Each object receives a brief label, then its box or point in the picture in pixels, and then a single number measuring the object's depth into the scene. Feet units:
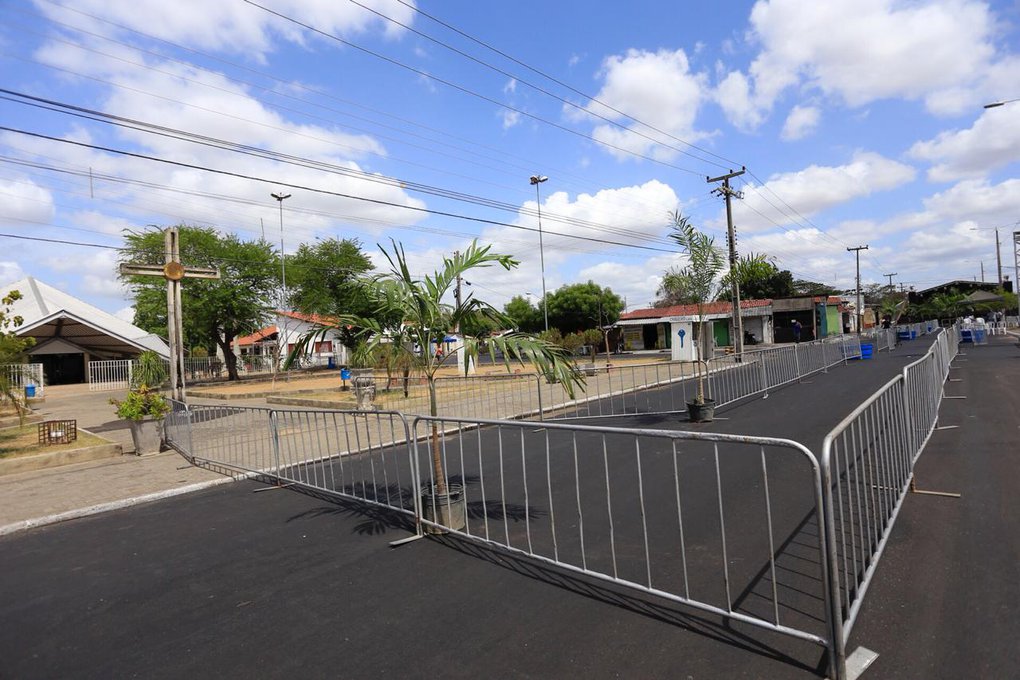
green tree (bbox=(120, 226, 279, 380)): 107.24
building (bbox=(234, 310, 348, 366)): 171.94
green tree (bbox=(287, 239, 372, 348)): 136.46
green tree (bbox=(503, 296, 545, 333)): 194.29
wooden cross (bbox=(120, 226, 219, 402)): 39.60
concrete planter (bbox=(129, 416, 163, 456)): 34.55
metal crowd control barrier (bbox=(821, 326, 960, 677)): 9.43
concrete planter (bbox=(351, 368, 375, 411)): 51.85
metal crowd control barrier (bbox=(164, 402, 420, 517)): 24.07
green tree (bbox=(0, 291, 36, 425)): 35.19
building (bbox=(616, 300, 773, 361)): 147.33
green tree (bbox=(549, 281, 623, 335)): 177.27
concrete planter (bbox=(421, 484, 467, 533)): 17.02
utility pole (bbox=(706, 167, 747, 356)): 84.84
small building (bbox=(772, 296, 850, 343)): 152.66
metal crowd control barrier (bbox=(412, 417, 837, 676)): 11.48
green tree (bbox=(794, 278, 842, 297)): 239.30
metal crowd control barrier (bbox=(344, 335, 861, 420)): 46.44
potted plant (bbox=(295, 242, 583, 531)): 16.89
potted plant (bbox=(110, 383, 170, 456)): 34.40
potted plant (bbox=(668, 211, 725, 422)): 40.40
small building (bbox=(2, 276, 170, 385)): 100.12
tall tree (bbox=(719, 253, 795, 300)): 216.54
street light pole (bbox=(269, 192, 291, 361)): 122.56
